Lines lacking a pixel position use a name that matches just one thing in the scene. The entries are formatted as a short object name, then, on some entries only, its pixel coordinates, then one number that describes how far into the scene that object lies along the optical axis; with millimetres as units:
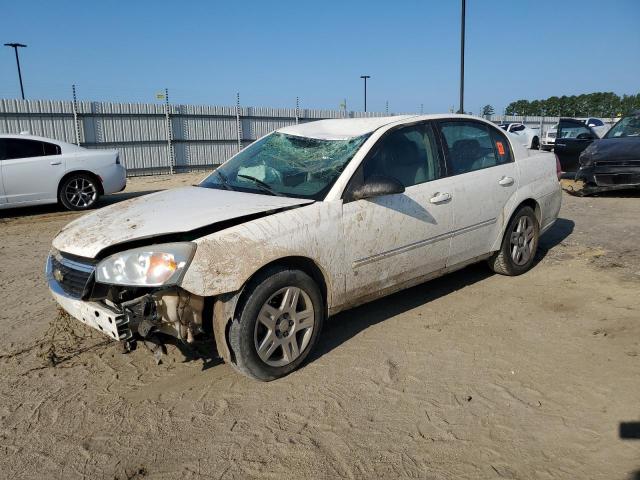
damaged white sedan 3055
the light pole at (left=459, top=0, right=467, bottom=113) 18656
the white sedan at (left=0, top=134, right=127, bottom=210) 9328
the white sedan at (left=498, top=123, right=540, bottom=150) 23406
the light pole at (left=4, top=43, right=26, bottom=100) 29188
